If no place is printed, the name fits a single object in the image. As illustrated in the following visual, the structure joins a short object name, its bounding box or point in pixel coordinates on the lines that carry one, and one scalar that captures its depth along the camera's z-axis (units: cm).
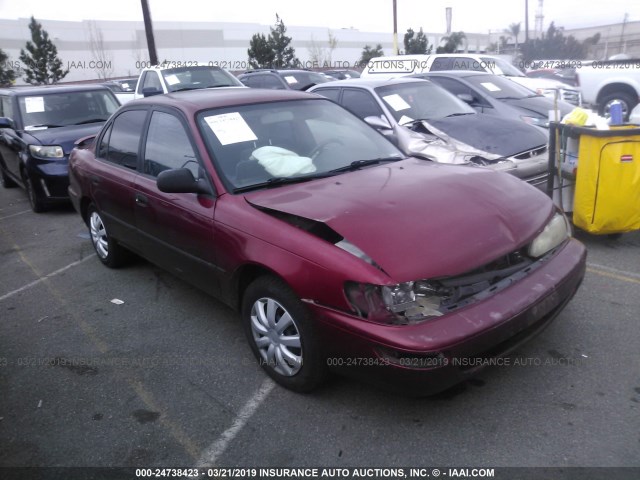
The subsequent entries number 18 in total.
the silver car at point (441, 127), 551
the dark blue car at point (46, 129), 727
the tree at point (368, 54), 3384
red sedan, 251
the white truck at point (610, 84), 1274
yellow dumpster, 448
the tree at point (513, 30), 7552
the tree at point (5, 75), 2755
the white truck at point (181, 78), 1077
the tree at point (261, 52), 2553
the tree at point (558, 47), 4584
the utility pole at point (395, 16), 2835
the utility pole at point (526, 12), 4768
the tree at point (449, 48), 2742
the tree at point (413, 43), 2769
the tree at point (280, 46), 2561
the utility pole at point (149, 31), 1596
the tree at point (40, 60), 2741
